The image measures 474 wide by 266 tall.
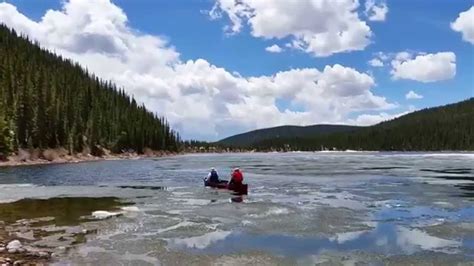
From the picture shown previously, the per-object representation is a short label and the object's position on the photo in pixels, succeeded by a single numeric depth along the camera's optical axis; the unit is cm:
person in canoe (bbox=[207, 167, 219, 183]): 4547
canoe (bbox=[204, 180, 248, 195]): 4056
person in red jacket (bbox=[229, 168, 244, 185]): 4116
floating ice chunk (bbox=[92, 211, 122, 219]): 2792
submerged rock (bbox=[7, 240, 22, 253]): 1867
